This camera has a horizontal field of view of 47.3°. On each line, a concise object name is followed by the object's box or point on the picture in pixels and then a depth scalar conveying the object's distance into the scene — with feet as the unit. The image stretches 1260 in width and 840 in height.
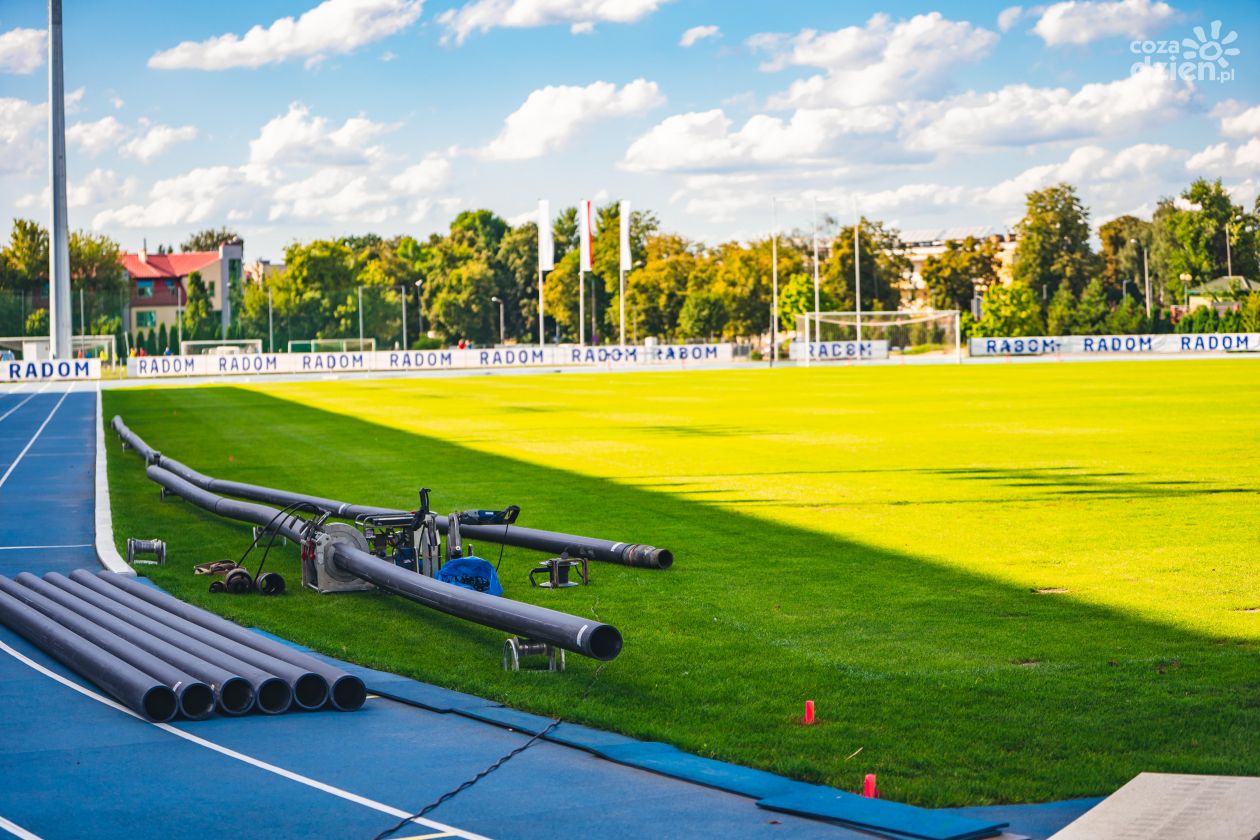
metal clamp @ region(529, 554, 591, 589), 45.01
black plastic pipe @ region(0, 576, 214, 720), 29.50
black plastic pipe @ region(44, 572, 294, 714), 29.73
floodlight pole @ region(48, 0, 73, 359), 204.54
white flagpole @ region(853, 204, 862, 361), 383.24
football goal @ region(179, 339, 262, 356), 335.06
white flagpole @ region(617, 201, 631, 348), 305.12
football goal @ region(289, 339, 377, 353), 333.83
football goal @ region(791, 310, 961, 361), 328.90
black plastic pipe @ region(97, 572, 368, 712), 30.14
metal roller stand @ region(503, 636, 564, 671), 33.78
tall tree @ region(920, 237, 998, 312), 450.30
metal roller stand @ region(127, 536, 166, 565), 51.49
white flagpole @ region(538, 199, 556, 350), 294.70
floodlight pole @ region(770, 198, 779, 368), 310.55
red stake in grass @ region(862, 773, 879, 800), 23.71
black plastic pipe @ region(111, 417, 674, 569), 46.44
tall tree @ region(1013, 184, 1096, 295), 490.08
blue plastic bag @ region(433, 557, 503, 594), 40.14
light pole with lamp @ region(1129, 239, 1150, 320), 500.08
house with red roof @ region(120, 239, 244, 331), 493.36
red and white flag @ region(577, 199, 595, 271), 304.09
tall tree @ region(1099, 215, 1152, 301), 530.27
